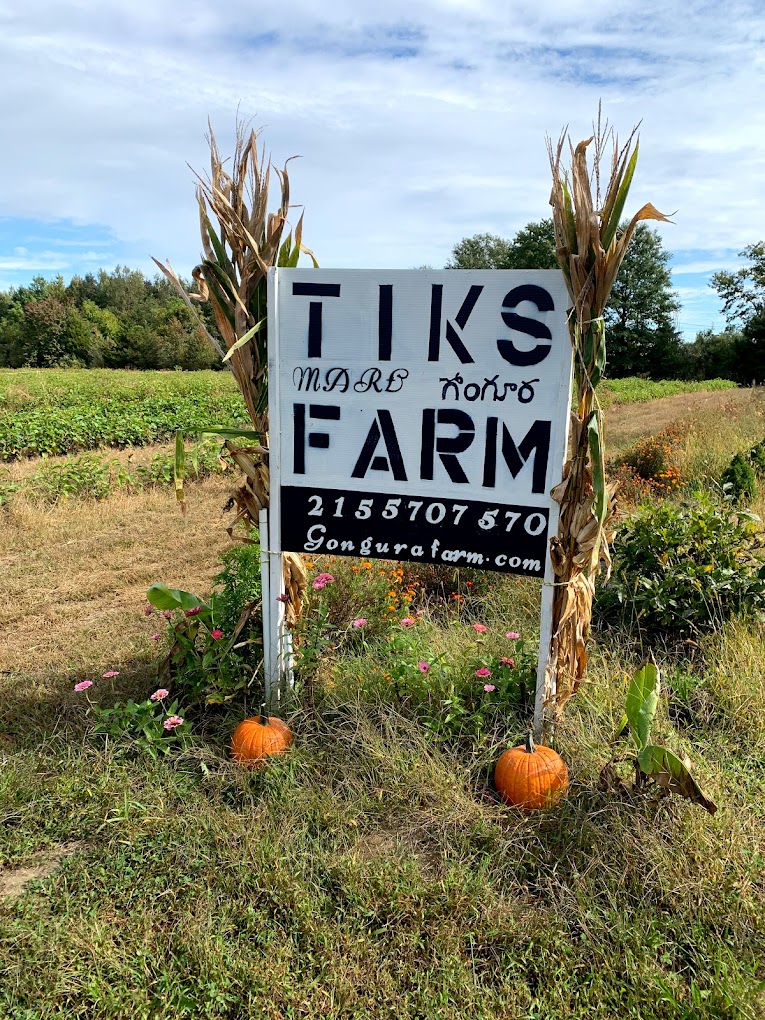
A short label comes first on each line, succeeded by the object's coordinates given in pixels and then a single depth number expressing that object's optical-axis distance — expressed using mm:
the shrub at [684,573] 3898
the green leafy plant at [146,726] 3004
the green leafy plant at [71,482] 8062
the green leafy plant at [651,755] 2395
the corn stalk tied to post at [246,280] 3129
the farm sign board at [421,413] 2902
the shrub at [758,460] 7066
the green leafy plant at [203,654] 3342
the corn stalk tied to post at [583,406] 2656
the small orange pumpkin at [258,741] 2938
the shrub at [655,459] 7609
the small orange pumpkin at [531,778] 2660
